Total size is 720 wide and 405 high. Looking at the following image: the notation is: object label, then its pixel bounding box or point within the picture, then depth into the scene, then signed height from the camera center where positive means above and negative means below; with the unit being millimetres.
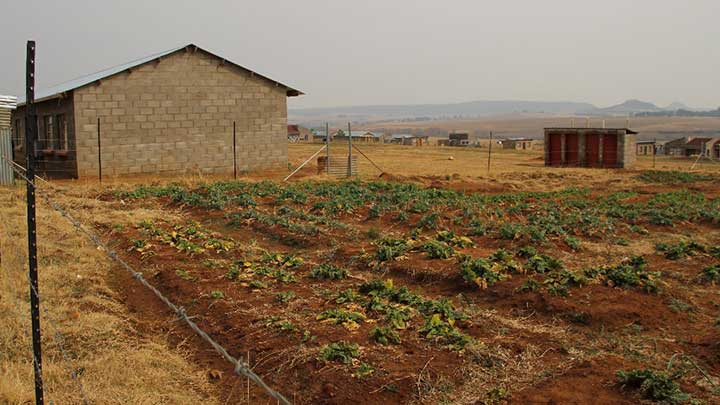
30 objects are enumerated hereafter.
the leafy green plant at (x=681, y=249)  10773 -1705
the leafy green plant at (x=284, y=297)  8344 -1826
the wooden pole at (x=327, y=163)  26250 -756
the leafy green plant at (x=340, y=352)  6410 -1924
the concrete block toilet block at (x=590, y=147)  33875 -288
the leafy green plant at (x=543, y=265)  9344 -1648
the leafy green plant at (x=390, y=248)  10430 -1611
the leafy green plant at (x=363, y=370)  6113 -1988
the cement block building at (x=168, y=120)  23406 +862
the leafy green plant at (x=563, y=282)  8359 -1722
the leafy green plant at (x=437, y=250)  10305 -1592
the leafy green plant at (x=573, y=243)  11391 -1653
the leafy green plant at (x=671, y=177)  25870 -1382
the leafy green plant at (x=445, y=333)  6727 -1876
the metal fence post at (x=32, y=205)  4727 -426
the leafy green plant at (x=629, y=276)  8570 -1687
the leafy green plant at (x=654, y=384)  5430 -1926
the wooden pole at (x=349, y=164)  26200 -791
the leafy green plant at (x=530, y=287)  8469 -1748
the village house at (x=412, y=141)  71738 +144
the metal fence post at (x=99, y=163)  21784 -587
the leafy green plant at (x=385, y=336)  6824 -1884
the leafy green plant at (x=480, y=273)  8905 -1687
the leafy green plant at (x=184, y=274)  9624 -1809
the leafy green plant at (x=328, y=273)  9523 -1763
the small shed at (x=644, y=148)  56250 -573
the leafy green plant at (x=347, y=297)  8258 -1820
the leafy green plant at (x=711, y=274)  9234 -1771
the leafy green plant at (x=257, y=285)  8977 -1805
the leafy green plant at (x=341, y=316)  7426 -1847
